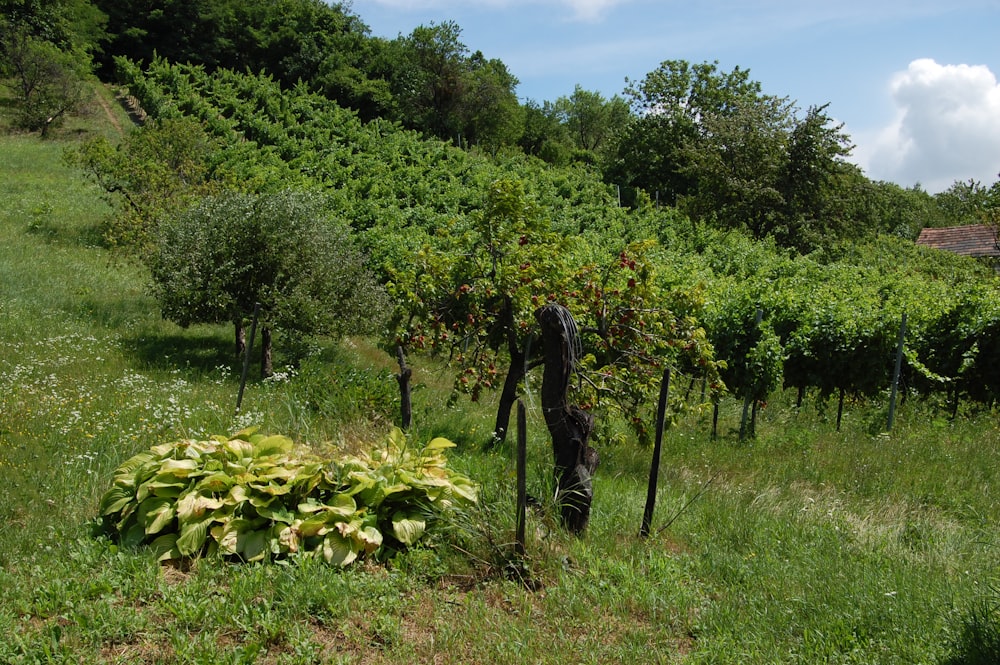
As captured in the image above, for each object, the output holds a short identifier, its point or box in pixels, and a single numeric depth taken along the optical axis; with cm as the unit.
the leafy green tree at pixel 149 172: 1642
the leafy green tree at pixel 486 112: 4947
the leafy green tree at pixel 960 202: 5923
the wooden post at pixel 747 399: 1049
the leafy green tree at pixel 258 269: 1105
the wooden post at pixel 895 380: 1088
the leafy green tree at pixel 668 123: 4456
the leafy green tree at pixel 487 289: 850
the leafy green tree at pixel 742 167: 3083
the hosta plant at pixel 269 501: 511
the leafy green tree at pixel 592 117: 7869
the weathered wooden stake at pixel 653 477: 569
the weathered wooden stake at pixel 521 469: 496
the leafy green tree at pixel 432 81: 4859
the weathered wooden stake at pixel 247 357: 763
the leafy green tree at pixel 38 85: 3472
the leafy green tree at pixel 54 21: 4469
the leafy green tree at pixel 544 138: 5394
